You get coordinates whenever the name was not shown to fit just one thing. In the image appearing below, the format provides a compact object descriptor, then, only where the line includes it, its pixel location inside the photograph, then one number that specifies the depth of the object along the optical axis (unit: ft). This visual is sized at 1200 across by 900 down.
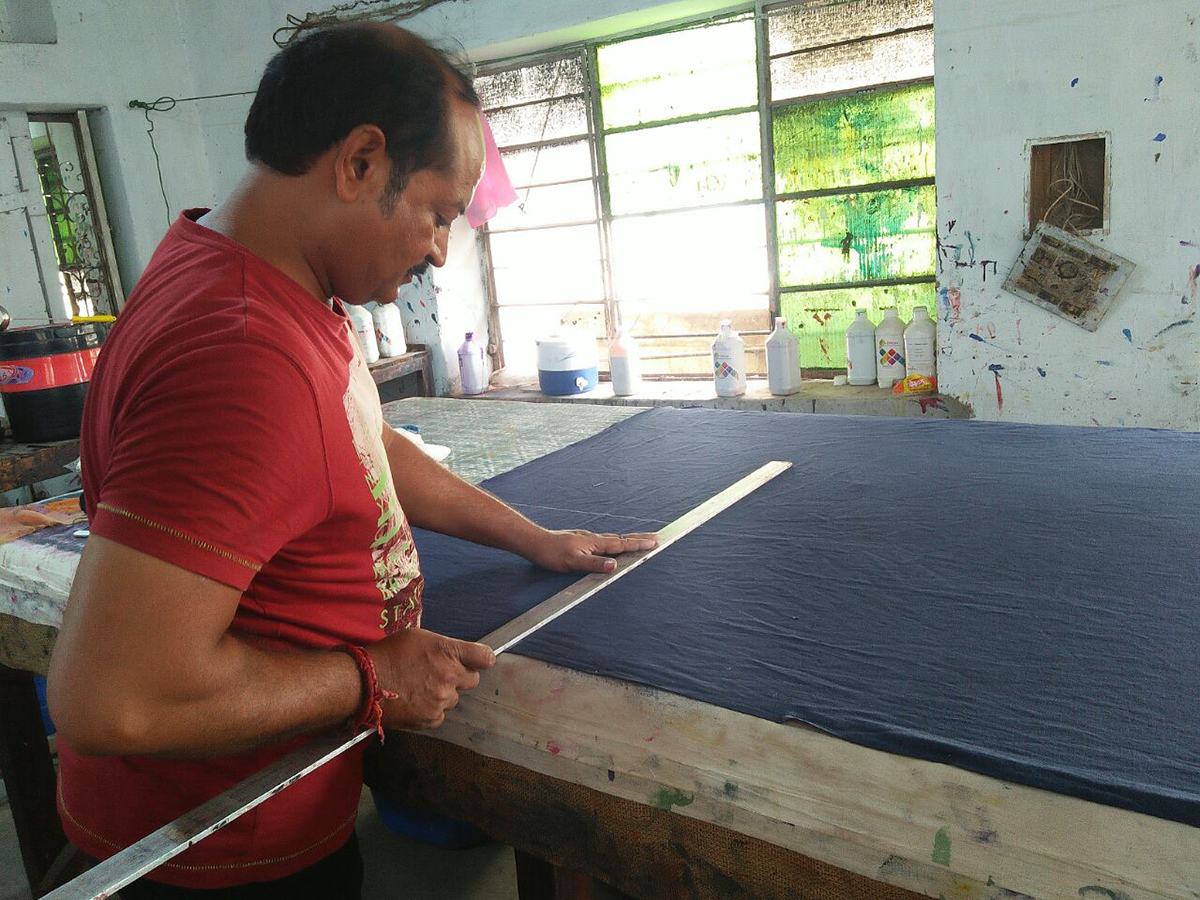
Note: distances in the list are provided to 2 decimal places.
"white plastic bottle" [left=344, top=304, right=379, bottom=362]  13.83
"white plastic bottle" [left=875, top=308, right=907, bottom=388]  11.50
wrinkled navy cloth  2.76
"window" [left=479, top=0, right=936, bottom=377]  11.43
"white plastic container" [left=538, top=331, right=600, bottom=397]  13.47
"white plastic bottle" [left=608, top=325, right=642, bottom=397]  13.23
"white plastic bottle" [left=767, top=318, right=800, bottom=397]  11.93
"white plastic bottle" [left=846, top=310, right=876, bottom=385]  11.73
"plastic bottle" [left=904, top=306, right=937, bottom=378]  11.18
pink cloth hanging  12.71
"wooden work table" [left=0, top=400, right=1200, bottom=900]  2.40
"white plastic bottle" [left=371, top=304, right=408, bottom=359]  14.47
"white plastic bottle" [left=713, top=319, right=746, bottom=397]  12.30
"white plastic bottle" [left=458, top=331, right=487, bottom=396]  14.48
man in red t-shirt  2.33
